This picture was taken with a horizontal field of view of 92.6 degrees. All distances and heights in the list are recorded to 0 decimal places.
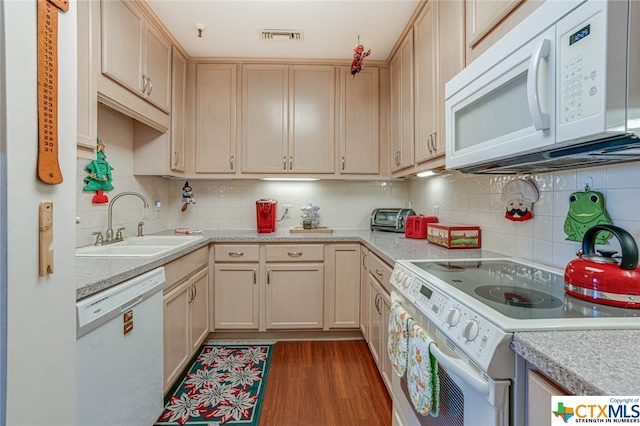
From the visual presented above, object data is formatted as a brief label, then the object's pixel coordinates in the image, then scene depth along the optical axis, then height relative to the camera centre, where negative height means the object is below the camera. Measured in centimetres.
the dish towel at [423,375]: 89 -50
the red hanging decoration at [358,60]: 202 +103
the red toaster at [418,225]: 217 -10
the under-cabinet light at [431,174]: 218 +28
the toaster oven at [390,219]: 253 -7
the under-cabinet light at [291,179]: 277 +28
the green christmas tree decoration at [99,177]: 184 +20
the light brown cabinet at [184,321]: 169 -72
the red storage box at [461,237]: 173 -15
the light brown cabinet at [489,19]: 101 +72
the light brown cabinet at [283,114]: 263 +83
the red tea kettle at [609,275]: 74 -16
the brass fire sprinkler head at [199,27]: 209 +127
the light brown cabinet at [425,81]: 155 +79
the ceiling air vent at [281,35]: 219 +128
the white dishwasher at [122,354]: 100 -56
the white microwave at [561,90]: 65 +31
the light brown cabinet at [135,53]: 160 +95
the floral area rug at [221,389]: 161 -108
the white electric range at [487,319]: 65 -26
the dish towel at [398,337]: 108 -47
